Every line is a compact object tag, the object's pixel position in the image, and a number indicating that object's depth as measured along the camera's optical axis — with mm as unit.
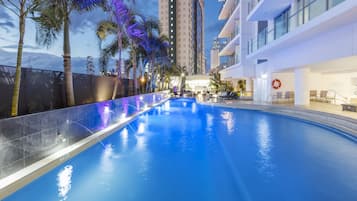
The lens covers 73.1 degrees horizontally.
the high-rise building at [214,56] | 111094
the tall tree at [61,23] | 6516
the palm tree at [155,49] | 22672
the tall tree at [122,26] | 13352
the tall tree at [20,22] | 4852
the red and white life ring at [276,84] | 18344
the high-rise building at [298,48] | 9033
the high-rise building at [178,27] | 83750
